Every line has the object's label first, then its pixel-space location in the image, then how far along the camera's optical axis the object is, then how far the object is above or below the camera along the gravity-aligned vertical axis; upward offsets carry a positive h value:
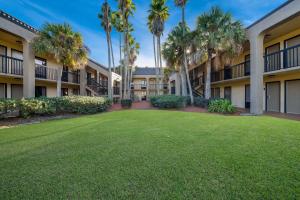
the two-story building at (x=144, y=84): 40.06 +3.77
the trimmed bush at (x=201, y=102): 15.58 -0.27
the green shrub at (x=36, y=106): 10.43 -0.48
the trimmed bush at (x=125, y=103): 18.17 -0.41
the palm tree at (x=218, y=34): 13.21 +5.58
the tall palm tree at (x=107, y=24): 19.39 +9.19
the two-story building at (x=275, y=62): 10.54 +2.93
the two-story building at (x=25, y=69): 11.78 +2.79
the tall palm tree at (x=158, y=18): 21.06 +10.97
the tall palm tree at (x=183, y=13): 17.79 +9.49
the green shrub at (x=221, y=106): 12.88 -0.57
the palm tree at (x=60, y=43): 12.64 +4.49
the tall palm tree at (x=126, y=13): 20.16 +11.24
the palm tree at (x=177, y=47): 17.06 +5.83
